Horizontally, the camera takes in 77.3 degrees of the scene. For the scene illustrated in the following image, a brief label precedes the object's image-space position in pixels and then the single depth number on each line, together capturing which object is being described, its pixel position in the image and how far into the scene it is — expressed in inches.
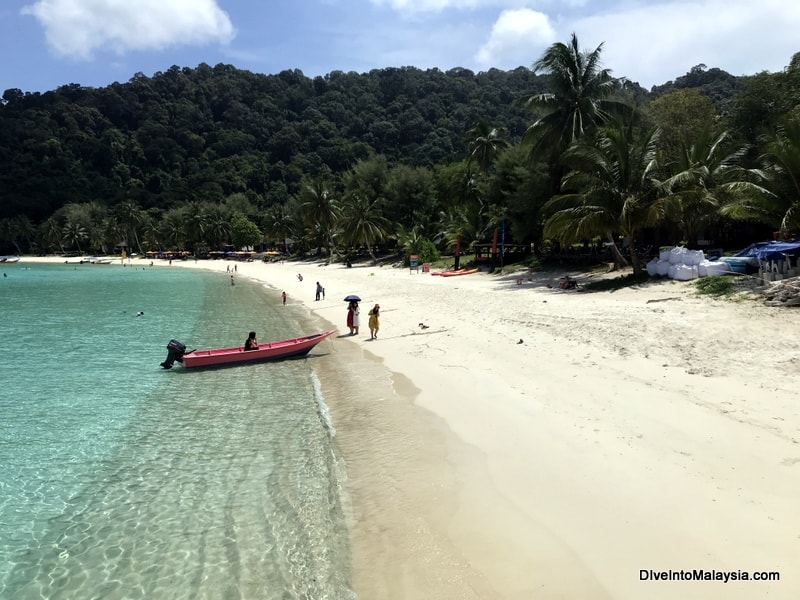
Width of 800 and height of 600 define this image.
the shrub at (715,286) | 661.3
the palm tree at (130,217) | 4367.6
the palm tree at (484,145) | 1988.2
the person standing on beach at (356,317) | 765.9
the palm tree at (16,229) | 4709.6
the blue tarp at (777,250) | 625.6
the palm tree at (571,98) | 1215.6
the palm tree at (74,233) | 4505.4
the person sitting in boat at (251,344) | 629.9
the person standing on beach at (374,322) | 713.0
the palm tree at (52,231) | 4554.6
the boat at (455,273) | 1405.6
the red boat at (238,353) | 605.0
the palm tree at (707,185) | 764.6
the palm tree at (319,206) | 2593.5
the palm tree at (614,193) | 895.7
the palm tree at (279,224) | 3454.7
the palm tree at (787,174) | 702.5
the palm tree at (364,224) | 2182.6
